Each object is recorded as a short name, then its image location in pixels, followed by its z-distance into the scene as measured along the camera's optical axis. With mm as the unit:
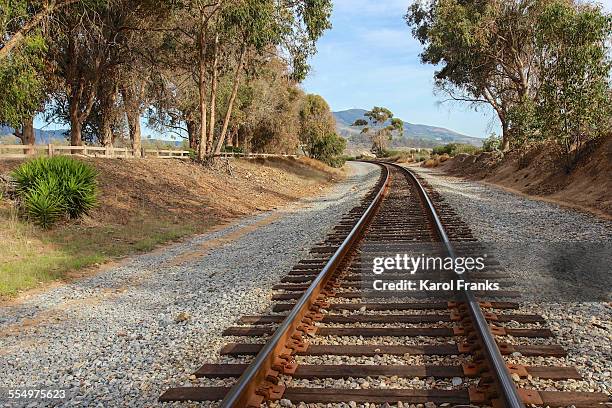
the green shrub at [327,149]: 51625
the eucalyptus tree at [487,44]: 29547
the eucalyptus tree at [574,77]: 19000
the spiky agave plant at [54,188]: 11602
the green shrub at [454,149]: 49669
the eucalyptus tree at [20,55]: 14359
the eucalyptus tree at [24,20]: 13773
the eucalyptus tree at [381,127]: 101500
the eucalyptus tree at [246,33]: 20016
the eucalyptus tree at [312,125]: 51594
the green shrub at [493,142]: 32031
